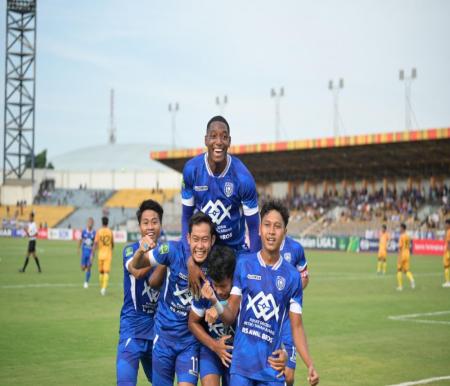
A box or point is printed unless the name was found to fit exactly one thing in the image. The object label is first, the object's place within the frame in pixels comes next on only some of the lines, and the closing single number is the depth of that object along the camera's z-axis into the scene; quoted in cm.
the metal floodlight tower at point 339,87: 7294
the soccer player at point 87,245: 2466
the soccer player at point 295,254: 815
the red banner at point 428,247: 5088
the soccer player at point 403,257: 2552
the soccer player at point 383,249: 3145
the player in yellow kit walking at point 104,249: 2256
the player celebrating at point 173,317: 695
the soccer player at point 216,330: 646
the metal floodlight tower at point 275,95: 7912
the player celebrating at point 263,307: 618
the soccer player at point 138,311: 771
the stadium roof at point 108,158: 14488
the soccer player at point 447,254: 2672
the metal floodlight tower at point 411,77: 6625
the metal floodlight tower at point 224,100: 8265
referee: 2958
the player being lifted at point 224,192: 734
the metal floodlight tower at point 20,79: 8838
